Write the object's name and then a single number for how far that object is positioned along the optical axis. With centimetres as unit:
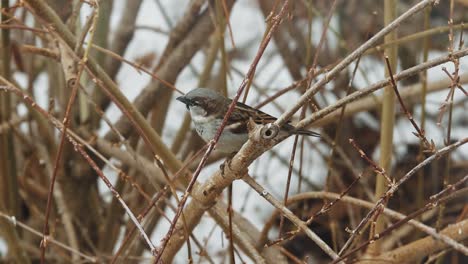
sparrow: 475
